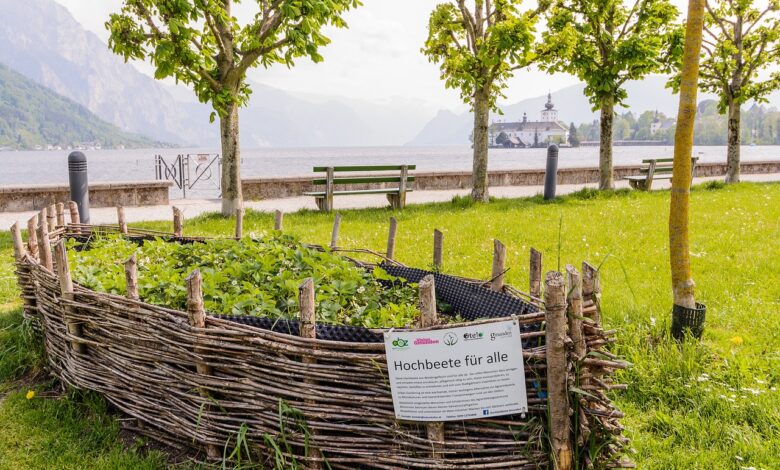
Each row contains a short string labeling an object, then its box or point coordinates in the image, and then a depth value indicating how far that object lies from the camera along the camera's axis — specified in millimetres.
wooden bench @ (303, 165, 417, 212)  13266
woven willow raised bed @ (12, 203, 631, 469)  2982
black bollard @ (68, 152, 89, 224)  9961
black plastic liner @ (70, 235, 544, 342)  3229
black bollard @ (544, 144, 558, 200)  15039
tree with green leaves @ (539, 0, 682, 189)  15430
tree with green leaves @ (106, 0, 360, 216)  9922
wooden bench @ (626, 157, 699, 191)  17844
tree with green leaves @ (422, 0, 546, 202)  13469
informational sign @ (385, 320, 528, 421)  2957
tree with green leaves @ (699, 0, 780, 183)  18938
